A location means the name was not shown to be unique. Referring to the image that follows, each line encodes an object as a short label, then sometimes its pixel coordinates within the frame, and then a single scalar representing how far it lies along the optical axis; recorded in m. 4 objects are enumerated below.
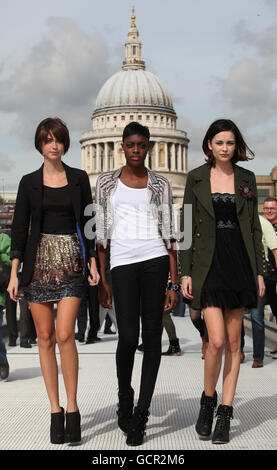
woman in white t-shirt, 5.34
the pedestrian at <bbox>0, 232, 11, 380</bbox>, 8.24
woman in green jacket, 5.41
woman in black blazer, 5.35
